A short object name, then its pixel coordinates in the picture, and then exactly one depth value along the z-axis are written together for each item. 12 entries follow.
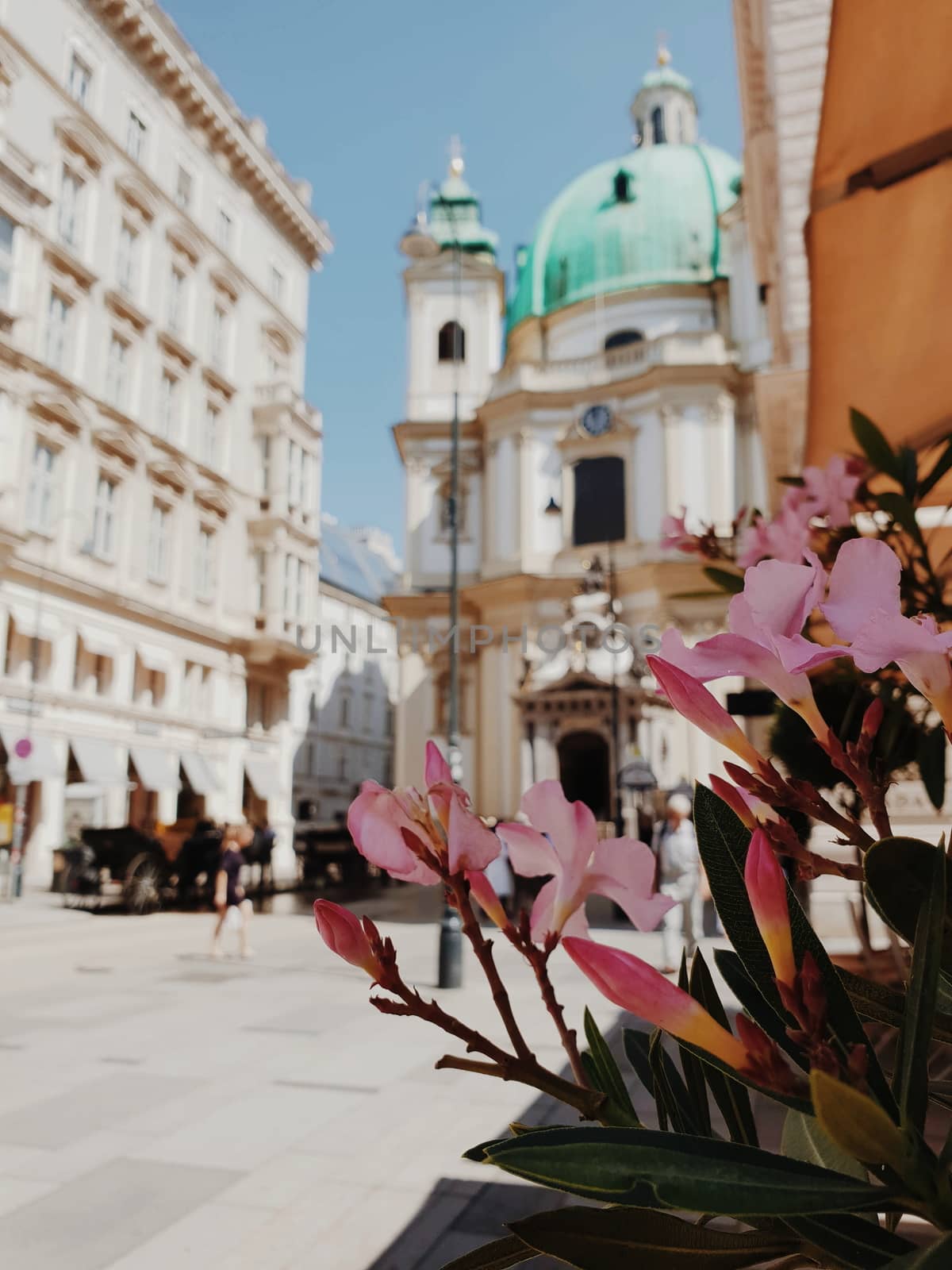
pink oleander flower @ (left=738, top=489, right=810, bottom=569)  2.46
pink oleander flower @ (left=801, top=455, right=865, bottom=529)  2.82
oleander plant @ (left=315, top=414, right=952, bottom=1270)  0.74
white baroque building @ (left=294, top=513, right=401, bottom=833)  44.69
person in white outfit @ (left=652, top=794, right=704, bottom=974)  10.01
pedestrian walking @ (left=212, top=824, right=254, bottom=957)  11.43
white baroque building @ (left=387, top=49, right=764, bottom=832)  29.27
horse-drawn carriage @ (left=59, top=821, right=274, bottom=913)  17.44
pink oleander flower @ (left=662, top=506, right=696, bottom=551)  2.85
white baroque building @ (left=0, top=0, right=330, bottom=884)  24.34
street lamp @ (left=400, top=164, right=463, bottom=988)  9.37
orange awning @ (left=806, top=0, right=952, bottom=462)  2.94
